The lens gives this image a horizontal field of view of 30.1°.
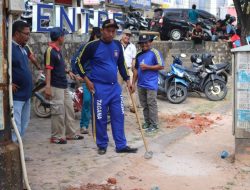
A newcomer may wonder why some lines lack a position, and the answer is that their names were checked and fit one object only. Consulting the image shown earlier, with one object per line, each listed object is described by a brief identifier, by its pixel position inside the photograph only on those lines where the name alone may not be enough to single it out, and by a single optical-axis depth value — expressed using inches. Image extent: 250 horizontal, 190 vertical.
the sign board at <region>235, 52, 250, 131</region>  239.1
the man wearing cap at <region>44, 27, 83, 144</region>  264.7
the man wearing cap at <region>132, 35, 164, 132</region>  323.6
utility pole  157.6
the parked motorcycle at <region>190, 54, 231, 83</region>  511.2
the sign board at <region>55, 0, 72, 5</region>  880.8
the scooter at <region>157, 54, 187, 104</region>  468.4
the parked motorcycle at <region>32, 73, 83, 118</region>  348.8
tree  685.9
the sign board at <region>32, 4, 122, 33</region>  418.6
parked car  900.0
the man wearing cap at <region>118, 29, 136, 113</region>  393.1
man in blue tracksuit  251.1
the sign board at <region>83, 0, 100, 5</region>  887.2
